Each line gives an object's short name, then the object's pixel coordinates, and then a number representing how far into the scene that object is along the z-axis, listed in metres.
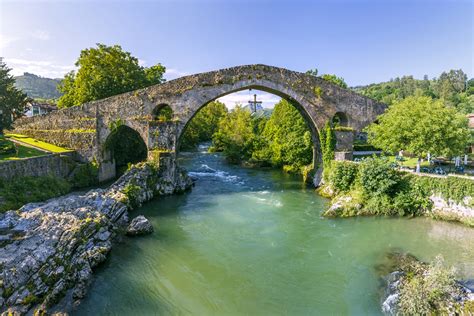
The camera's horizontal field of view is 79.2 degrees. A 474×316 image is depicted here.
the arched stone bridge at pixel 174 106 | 21.81
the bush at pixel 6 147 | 16.78
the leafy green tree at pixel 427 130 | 15.63
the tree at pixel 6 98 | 19.88
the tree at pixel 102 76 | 25.70
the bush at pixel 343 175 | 17.78
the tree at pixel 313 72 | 40.84
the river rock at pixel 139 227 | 12.79
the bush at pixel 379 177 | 15.24
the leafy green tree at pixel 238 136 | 33.34
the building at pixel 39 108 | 39.99
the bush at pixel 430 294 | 7.56
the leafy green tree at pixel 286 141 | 26.83
